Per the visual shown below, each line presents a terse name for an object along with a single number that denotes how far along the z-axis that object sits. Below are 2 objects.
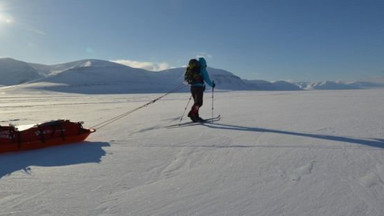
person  8.36
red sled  5.04
